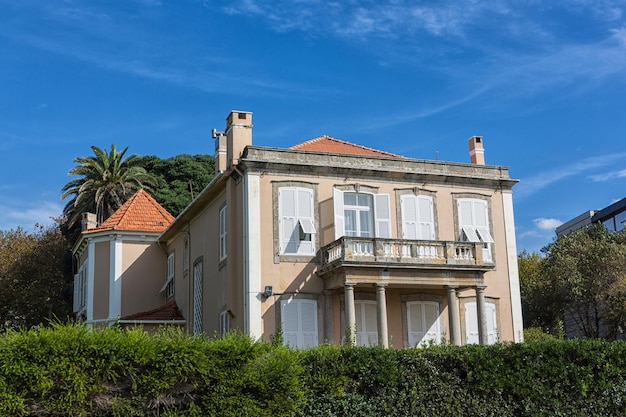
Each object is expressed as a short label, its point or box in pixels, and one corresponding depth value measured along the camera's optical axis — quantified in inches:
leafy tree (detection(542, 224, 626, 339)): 1302.9
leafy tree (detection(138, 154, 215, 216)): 1875.0
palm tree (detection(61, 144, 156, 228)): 1691.7
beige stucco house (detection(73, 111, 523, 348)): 927.7
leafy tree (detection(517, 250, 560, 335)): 1461.6
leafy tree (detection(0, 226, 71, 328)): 1739.7
